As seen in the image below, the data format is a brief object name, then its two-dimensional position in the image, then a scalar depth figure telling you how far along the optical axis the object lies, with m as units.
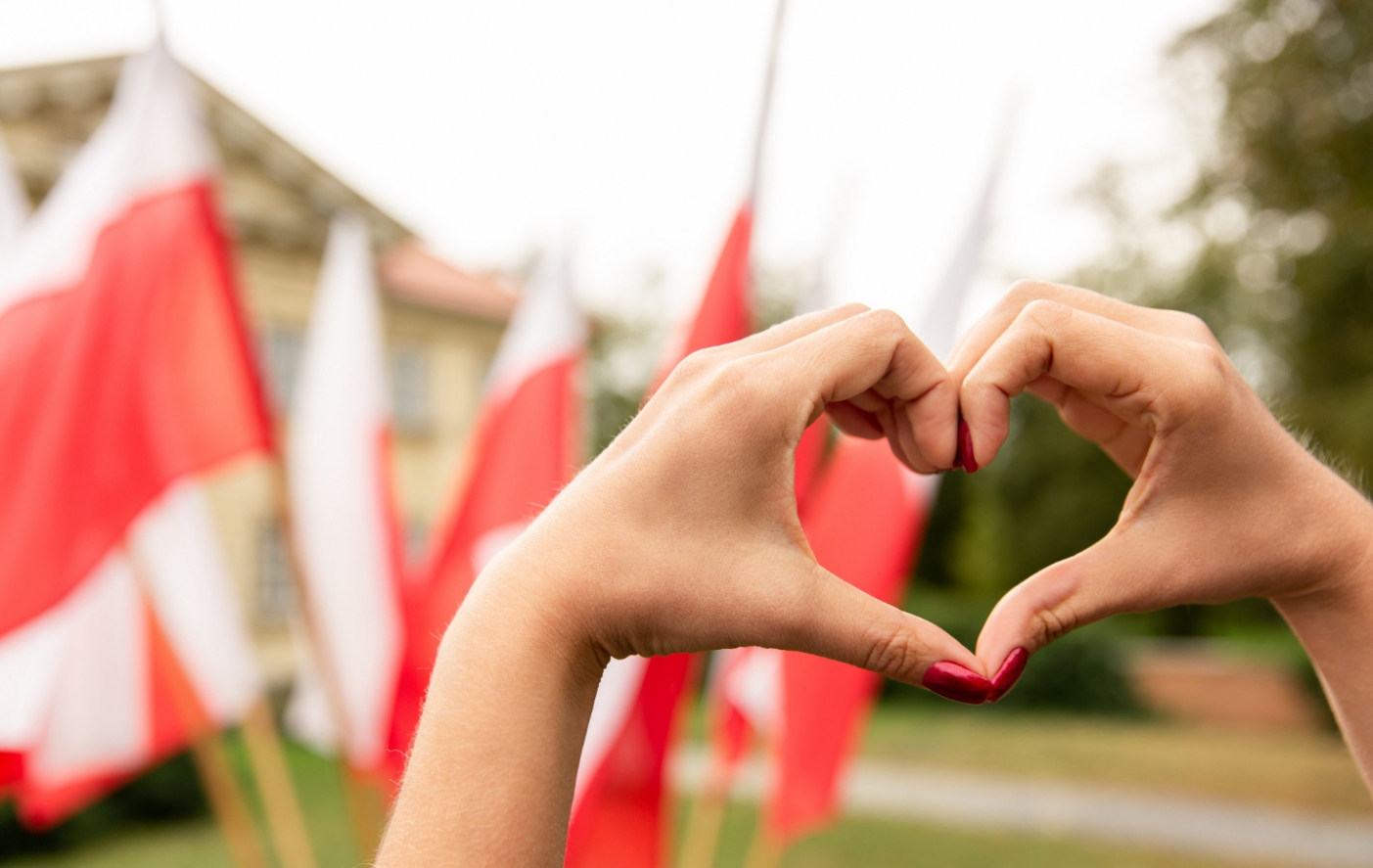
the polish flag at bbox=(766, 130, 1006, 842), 3.01
